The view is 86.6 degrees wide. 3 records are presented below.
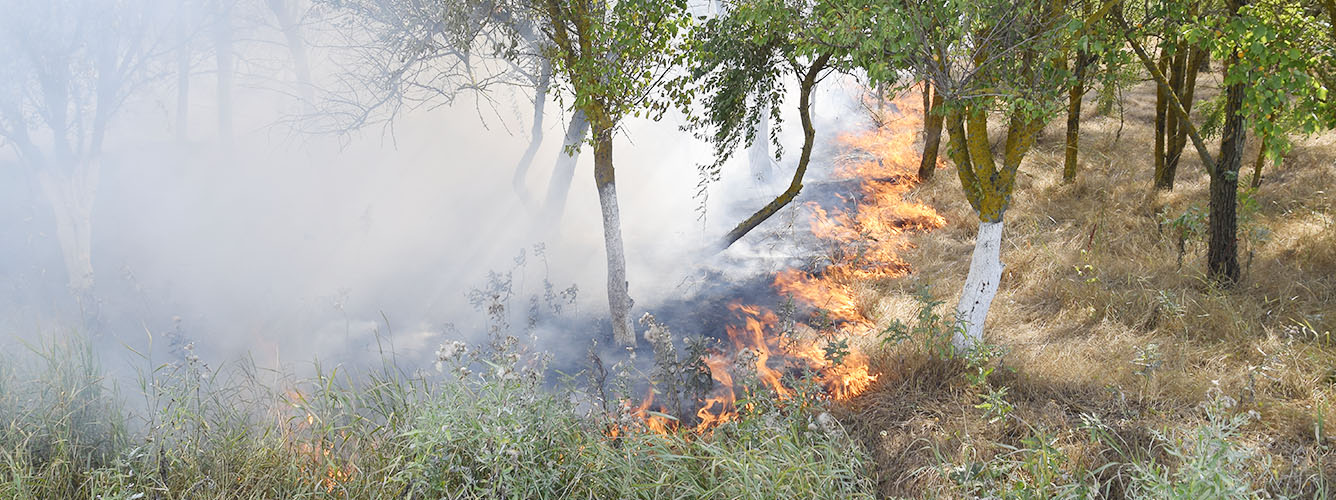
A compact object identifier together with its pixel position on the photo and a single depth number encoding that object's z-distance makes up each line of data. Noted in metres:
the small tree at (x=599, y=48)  5.98
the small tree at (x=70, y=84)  7.90
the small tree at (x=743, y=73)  6.42
